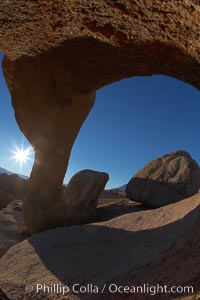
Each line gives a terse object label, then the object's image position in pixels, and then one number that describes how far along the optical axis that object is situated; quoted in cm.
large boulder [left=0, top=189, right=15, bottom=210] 738
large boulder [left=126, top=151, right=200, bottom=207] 492
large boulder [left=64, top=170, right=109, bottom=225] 458
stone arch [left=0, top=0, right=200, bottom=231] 166
